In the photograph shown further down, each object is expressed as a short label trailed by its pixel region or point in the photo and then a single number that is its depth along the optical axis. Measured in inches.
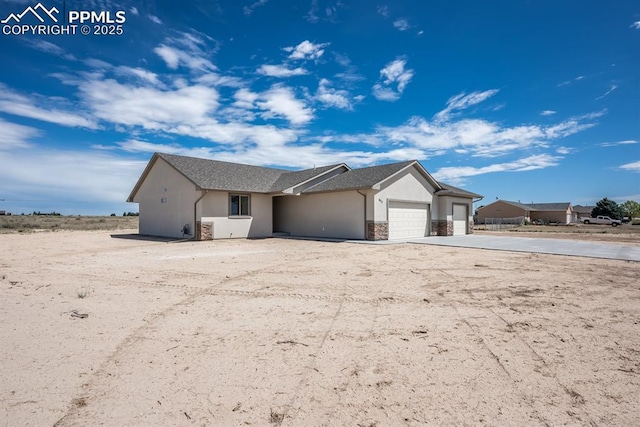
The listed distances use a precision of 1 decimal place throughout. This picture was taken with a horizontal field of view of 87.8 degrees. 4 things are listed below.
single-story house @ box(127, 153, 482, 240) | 720.3
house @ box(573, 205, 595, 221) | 3063.5
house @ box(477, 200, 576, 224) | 2400.7
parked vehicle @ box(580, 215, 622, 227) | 2089.9
